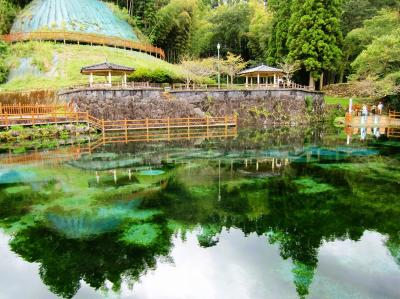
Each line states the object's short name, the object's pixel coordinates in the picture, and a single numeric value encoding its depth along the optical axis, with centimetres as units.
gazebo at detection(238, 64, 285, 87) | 3338
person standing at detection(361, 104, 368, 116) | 3223
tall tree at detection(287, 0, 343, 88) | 3678
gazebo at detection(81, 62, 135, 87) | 2862
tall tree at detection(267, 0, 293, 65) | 4109
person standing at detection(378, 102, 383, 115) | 3376
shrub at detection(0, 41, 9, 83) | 3769
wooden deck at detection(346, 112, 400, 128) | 3126
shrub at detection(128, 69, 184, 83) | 3397
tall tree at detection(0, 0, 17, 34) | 4581
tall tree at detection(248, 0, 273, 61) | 4788
